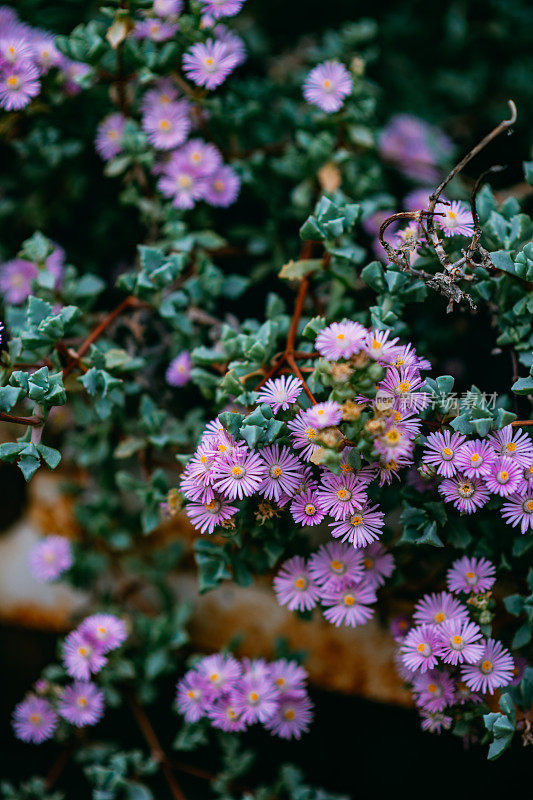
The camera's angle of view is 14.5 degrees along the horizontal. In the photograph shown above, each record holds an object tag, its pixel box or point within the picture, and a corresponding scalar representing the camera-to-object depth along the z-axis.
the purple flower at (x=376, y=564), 0.67
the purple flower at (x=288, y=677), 0.69
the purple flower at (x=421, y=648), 0.65
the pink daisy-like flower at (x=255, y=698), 0.68
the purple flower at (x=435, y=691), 0.66
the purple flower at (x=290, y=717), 0.69
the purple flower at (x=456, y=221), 0.66
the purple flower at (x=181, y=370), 0.71
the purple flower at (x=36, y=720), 0.71
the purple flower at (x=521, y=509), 0.65
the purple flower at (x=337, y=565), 0.66
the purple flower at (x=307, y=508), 0.64
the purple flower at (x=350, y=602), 0.66
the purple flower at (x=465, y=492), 0.64
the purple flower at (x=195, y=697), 0.69
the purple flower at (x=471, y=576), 0.66
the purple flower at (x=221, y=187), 0.73
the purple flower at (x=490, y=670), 0.65
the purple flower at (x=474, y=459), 0.64
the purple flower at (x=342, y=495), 0.64
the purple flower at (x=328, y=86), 0.71
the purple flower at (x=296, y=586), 0.67
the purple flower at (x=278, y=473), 0.64
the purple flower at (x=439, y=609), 0.66
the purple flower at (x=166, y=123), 0.72
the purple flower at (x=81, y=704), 0.70
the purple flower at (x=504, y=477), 0.64
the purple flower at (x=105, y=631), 0.70
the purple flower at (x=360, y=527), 0.64
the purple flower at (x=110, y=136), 0.73
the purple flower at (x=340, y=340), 0.63
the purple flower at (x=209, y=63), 0.70
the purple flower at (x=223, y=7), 0.69
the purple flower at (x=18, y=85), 0.70
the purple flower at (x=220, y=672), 0.68
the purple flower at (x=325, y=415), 0.63
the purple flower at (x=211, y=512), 0.64
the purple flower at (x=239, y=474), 0.64
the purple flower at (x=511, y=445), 0.65
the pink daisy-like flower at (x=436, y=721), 0.66
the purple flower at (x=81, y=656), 0.69
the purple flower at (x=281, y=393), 0.64
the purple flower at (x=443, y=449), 0.64
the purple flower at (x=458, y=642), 0.65
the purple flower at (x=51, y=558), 0.73
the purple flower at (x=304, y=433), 0.64
